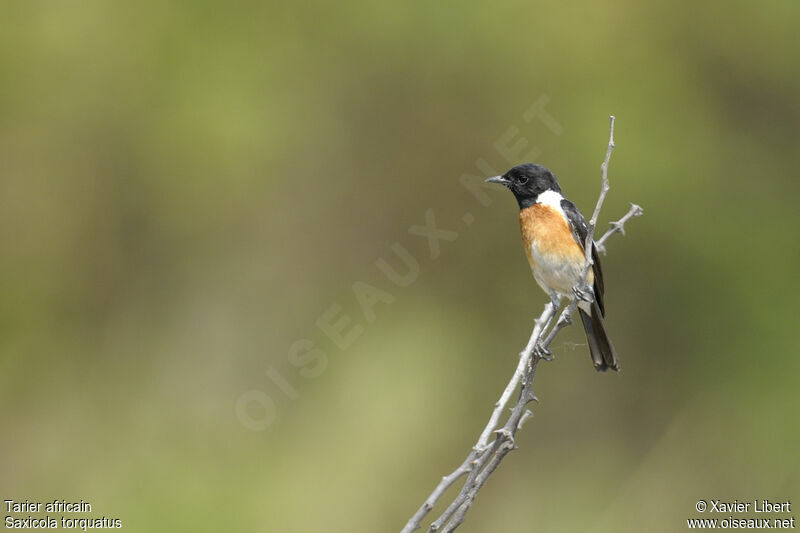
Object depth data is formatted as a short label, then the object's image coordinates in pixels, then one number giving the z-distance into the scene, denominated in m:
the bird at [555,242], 8.48
